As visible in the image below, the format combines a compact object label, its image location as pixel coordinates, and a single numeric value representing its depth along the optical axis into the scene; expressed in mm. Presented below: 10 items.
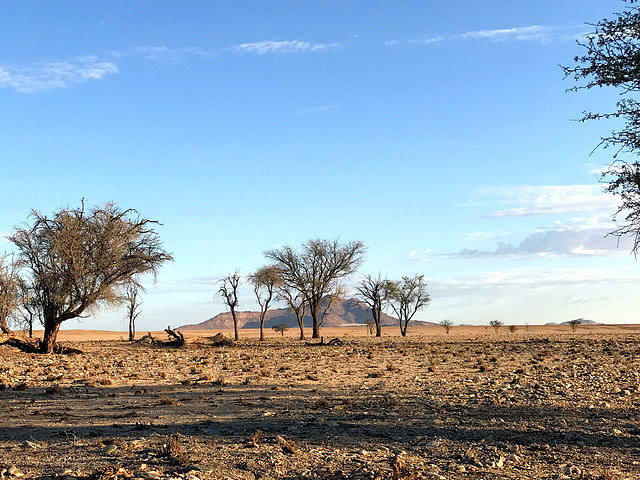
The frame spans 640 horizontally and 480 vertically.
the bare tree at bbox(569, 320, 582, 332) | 90762
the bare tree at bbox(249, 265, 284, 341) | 65438
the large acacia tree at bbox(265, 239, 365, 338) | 64812
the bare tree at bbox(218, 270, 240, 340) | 62875
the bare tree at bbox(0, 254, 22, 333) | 37875
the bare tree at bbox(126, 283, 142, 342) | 65812
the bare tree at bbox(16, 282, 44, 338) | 35938
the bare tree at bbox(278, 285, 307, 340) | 66125
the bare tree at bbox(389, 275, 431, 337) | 86288
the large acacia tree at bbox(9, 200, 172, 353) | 32938
